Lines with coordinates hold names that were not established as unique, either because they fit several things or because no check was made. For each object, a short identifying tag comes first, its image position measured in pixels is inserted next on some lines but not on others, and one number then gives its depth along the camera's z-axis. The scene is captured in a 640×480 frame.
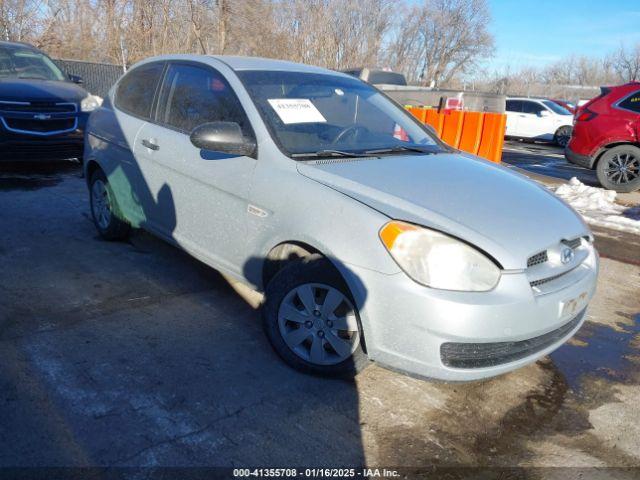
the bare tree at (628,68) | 48.00
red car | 8.85
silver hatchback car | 2.41
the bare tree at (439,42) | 46.16
